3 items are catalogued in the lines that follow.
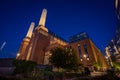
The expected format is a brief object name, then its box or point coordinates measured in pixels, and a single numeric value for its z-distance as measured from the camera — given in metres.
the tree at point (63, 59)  13.62
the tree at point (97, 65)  24.61
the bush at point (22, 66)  11.57
